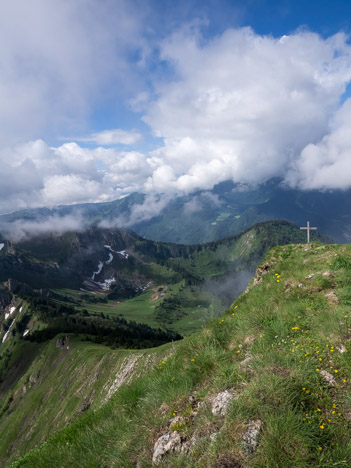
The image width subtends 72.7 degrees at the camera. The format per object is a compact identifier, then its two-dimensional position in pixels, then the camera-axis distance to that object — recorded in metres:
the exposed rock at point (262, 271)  18.48
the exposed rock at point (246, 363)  7.34
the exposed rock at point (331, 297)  10.48
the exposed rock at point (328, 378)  6.30
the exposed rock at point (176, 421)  6.07
